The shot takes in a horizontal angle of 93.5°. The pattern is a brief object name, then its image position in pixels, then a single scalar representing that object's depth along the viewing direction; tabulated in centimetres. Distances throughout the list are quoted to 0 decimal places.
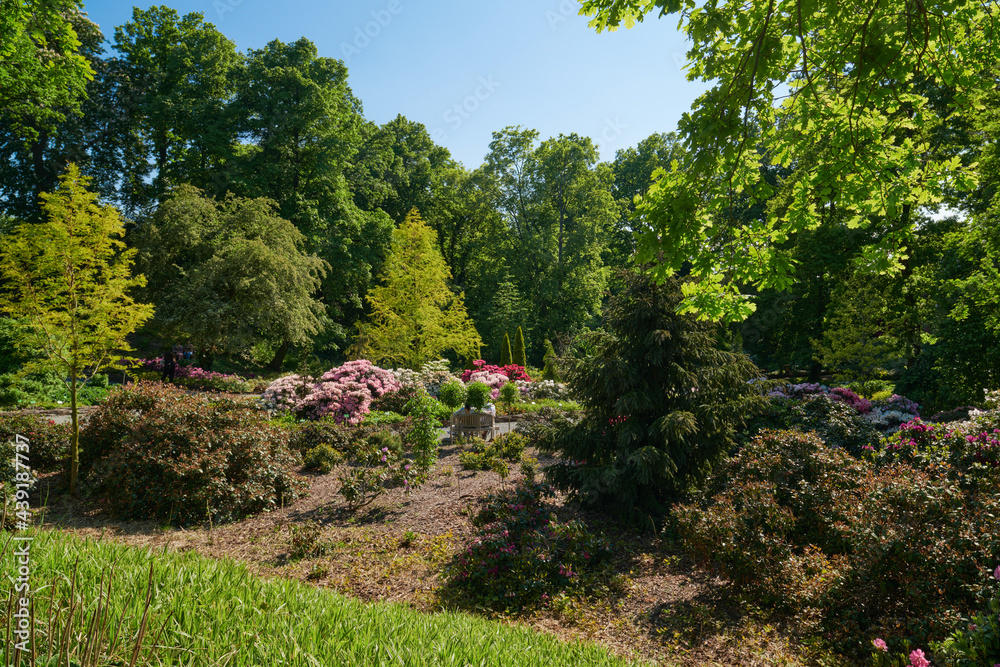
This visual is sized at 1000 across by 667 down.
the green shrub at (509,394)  1518
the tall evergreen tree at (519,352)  2317
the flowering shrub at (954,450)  421
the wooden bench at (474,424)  1180
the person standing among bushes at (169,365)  1733
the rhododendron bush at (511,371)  1923
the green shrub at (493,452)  904
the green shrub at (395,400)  1417
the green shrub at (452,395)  1410
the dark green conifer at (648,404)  630
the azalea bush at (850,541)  327
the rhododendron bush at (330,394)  1234
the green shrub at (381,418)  1229
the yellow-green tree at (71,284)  675
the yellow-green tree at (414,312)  1988
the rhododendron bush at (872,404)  1000
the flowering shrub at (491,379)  1652
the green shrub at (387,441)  930
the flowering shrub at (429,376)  1580
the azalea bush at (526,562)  465
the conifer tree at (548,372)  2019
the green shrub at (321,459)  880
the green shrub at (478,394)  1277
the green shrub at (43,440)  794
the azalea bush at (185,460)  646
